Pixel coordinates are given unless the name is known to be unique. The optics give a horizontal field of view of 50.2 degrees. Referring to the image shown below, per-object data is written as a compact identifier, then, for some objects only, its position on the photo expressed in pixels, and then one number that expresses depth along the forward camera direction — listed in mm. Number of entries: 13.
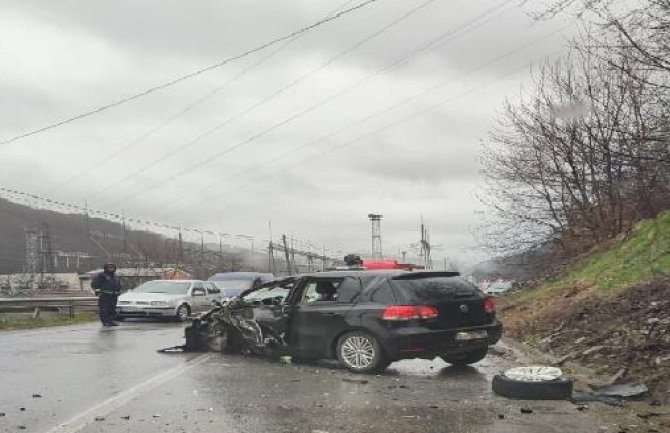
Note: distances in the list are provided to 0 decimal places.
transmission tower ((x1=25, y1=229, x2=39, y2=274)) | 79088
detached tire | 7707
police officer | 20125
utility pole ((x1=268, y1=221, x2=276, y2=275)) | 68812
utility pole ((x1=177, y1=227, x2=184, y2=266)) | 68588
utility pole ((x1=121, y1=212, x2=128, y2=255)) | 54378
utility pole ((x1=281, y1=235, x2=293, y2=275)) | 70069
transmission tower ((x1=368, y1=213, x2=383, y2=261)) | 87875
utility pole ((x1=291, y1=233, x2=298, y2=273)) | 78875
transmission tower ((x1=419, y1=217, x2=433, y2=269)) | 97131
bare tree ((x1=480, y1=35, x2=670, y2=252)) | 20898
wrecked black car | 9703
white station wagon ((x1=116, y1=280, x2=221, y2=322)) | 21891
